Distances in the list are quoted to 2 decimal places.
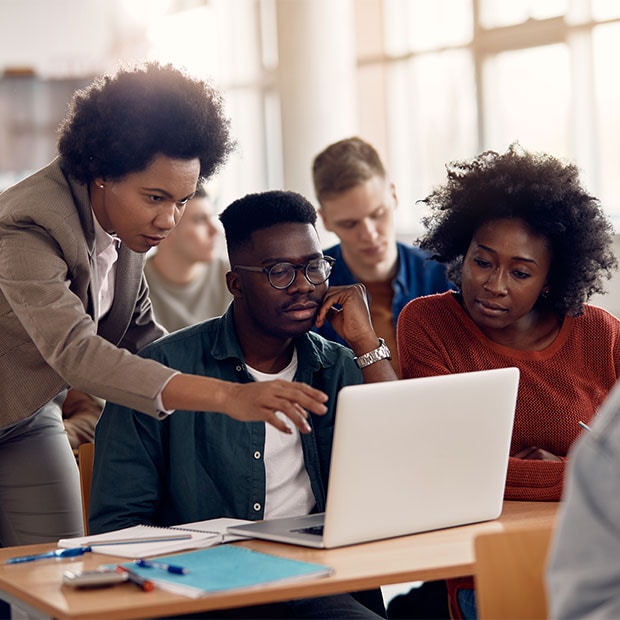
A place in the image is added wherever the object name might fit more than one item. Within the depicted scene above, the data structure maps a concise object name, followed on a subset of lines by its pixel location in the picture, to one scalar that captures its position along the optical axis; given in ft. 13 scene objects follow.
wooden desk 10.38
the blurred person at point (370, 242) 16.89
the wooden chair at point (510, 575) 10.20
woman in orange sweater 13.06
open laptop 11.09
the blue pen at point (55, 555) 11.35
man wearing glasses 12.19
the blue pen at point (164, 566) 10.73
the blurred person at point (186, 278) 19.34
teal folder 10.52
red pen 10.57
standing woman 11.58
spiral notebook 11.26
